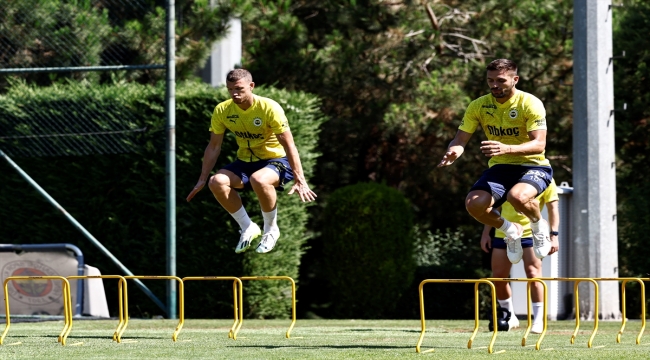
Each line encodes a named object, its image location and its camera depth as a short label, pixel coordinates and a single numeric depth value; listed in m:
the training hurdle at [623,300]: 17.02
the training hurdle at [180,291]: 18.92
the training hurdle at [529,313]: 17.23
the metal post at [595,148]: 31.20
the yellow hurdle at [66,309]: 18.75
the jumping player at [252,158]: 20.91
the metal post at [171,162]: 30.03
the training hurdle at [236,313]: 18.89
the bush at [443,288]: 36.34
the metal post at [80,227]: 30.62
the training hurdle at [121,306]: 19.17
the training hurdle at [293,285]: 19.14
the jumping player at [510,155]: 19.56
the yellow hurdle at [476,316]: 17.02
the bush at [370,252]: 35.28
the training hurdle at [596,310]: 17.83
